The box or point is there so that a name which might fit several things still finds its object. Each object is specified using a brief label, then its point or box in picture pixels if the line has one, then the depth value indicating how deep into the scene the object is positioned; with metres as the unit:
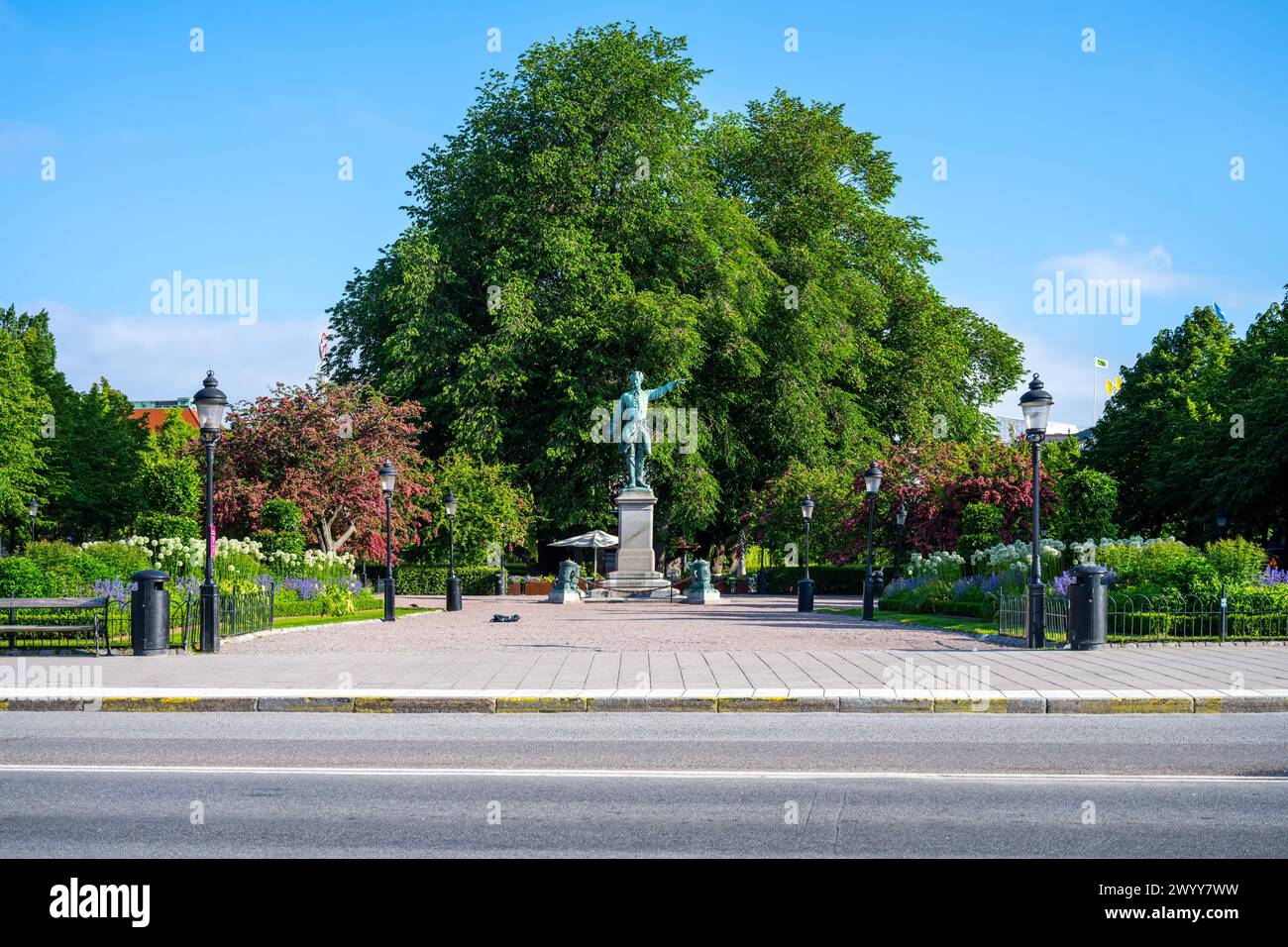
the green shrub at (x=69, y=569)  21.31
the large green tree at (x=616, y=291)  46.22
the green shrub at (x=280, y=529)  32.22
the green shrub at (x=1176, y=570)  21.52
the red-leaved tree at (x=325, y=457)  43.47
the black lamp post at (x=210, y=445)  18.70
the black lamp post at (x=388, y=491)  29.92
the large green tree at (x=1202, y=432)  44.25
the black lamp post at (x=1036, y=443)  19.36
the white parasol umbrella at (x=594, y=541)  49.31
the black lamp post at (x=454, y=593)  35.91
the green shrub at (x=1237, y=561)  21.91
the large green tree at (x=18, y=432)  57.84
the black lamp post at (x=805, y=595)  34.94
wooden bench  18.17
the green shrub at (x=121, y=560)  23.33
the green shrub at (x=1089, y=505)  26.34
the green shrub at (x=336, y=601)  30.24
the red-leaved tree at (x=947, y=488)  38.94
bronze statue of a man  43.31
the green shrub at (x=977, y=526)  32.66
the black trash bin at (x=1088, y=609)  18.58
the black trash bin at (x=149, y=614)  18.09
